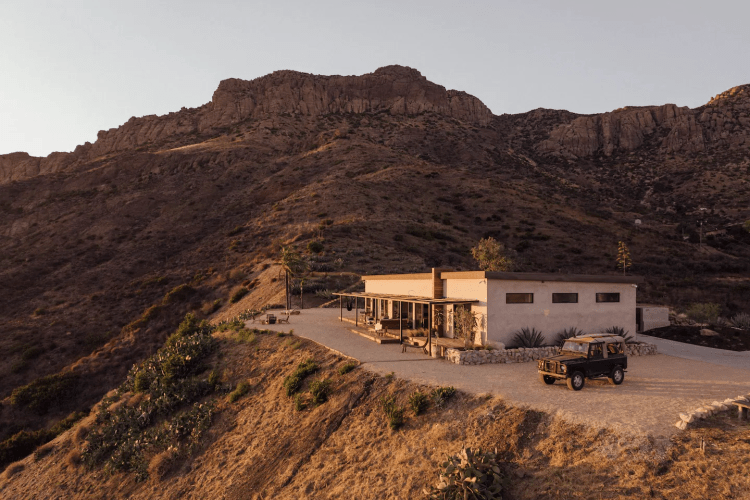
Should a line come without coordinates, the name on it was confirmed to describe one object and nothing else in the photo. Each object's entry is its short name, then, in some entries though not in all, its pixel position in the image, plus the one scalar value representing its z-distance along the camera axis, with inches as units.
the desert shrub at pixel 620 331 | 937.4
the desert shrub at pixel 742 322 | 1147.9
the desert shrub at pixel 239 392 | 778.8
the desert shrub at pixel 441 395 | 555.2
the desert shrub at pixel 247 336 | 1025.0
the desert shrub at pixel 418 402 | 553.6
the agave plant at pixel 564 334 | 885.8
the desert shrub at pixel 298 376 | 725.5
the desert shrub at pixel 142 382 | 940.1
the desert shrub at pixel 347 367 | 719.7
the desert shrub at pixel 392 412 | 543.2
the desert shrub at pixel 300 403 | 664.4
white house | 844.0
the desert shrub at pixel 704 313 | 1240.8
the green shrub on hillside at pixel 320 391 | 657.6
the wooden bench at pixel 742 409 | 453.7
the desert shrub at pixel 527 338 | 847.1
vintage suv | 610.2
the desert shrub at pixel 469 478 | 389.1
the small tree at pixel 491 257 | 1648.6
